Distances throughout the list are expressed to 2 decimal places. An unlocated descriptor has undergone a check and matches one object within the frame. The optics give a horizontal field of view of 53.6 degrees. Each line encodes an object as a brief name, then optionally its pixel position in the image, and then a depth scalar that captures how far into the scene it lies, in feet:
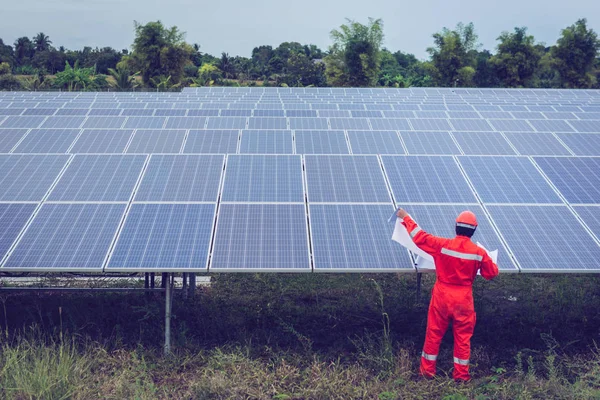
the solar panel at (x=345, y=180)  32.78
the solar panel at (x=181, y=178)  32.58
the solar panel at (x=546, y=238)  28.43
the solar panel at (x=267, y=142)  39.22
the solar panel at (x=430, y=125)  48.14
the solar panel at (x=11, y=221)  28.91
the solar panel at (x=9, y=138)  40.16
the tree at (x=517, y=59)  179.83
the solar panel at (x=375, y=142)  39.55
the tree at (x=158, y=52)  177.58
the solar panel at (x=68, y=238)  27.73
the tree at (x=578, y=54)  177.88
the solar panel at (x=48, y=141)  39.14
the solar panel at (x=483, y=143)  39.27
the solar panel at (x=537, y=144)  38.99
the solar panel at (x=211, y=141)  39.24
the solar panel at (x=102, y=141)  39.24
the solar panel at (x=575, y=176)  33.65
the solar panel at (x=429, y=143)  39.37
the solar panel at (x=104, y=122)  47.65
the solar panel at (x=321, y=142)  39.70
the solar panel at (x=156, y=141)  39.27
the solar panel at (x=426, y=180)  32.89
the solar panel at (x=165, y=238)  27.81
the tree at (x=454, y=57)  185.37
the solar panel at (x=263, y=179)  32.68
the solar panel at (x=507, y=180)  33.27
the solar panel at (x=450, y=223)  29.53
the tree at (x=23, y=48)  296.38
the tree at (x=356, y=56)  183.73
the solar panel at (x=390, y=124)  46.14
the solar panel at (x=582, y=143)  39.60
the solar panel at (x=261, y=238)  27.94
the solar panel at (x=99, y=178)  32.50
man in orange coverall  26.48
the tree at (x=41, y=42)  312.09
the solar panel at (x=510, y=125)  47.15
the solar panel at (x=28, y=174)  32.60
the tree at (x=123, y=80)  164.04
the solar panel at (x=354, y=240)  28.07
